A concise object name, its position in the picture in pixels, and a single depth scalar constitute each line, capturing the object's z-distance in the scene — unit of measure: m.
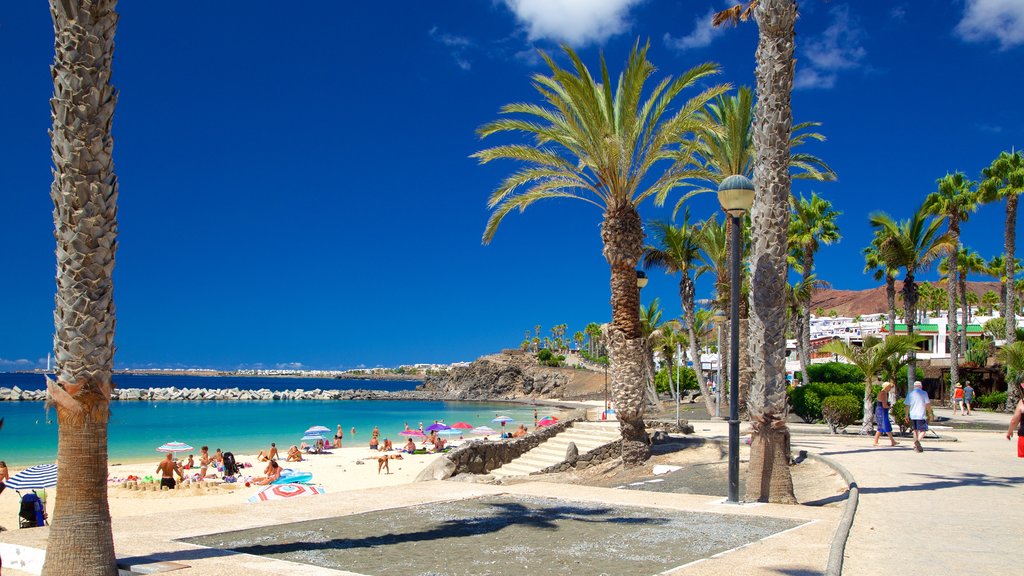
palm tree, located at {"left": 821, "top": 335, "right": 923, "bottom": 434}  21.25
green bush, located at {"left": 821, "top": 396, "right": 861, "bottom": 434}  23.34
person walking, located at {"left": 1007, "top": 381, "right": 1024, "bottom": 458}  10.10
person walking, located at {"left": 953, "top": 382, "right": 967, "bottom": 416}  36.84
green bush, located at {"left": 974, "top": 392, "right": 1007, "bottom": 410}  39.28
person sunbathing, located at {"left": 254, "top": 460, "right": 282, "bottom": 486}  22.91
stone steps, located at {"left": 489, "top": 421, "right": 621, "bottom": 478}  20.40
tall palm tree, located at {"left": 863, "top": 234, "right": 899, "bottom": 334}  35.28
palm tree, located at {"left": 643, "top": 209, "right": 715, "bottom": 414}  34.12
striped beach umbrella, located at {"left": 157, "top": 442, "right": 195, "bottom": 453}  30.66
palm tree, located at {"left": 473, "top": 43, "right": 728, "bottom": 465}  17.14
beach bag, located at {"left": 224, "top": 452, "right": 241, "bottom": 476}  25.92
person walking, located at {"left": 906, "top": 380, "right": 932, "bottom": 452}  16.89
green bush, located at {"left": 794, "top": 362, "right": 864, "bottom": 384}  37.53
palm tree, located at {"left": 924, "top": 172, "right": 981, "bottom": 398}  39.41
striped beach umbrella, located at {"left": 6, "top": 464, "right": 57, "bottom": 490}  16.50
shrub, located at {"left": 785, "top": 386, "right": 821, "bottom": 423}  27.31
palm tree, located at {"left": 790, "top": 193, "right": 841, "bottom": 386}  36.92
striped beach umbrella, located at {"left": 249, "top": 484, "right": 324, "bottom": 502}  13.41
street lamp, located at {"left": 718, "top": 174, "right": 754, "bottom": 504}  10.59
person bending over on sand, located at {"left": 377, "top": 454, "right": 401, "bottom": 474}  27.61
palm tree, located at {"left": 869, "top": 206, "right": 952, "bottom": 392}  32.69
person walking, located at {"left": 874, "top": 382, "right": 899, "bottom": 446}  18.67
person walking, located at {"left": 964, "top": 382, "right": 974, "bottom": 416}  36.11
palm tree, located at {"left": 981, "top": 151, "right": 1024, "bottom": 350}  38.19
